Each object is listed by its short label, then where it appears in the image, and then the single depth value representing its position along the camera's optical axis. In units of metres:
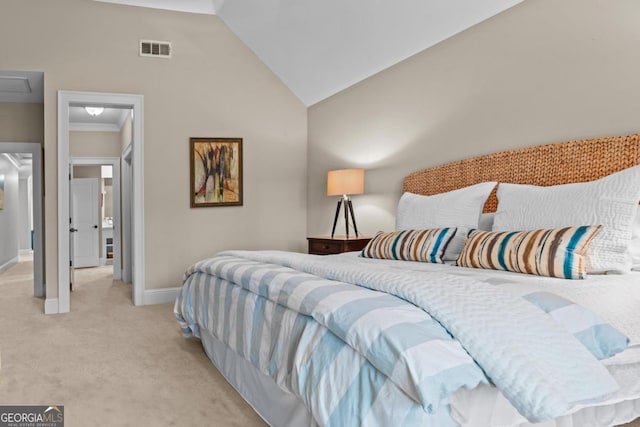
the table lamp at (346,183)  4.38
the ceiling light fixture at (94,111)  6.31
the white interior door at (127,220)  6.63
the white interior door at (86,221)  9.05
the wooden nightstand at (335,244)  4.14
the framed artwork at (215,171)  5.23
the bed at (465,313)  1.25
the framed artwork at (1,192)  8.85
